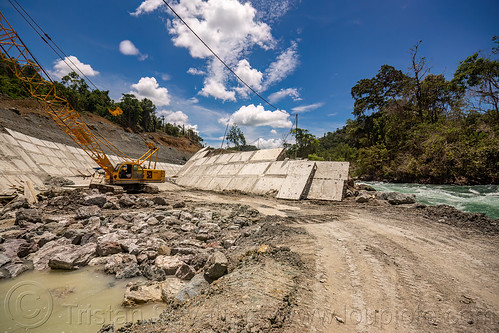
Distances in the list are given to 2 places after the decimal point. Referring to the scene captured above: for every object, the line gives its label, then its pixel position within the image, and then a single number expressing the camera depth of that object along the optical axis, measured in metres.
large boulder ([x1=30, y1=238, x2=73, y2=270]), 3.72
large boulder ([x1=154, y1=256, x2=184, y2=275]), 3.40
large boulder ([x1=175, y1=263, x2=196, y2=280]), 3.21
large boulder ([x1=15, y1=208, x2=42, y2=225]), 5.42
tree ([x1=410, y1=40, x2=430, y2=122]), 21.14
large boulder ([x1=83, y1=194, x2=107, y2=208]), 7.89
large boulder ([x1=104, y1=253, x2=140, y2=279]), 3.45
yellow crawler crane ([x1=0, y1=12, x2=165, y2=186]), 12.07
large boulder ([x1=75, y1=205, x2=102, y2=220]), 6.04
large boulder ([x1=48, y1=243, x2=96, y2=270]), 3.62
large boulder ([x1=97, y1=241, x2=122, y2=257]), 3.98
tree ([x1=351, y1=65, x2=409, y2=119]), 28.81
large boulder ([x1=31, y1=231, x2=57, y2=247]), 4.29
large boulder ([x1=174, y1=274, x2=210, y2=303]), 2.53
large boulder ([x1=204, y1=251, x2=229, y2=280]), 2.84
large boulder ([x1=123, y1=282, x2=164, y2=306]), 2.73
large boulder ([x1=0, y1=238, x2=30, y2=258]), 3.93
